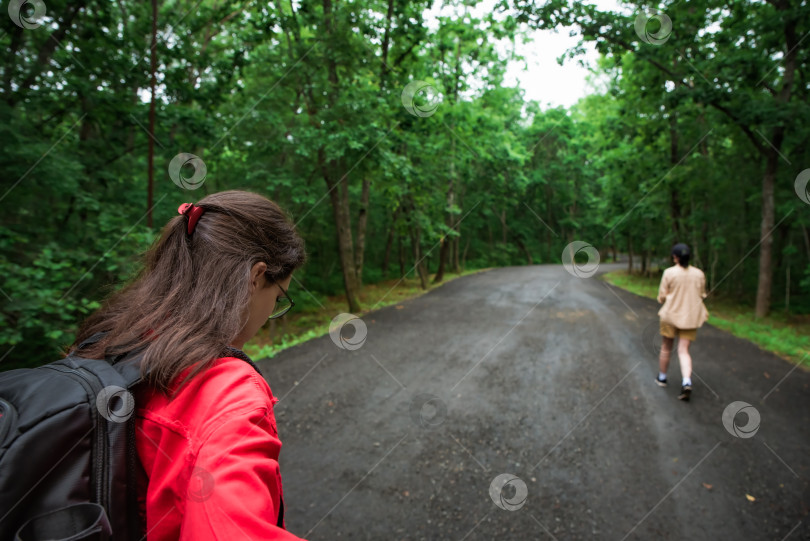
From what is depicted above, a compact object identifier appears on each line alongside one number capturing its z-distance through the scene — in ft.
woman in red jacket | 2.78
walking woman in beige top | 17.80
